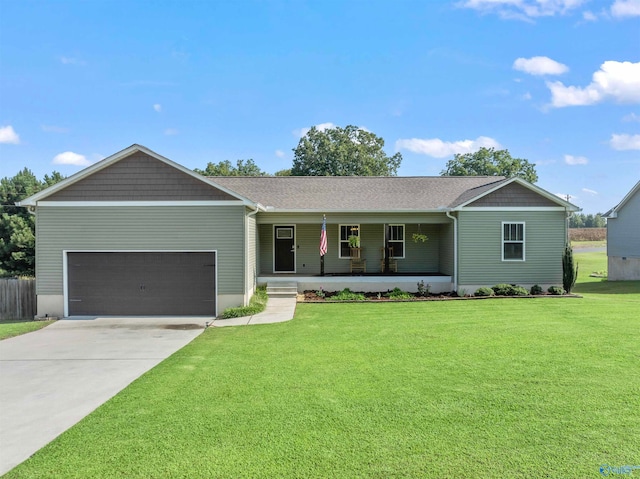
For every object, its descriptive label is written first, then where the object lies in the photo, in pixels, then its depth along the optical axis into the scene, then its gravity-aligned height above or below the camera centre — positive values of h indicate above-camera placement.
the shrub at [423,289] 14.28 -1.62
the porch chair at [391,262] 16.47 -0.77
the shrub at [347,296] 13.59 -1.81
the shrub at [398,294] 13.76 -1.77
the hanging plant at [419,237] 16.16 +0.26
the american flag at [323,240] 14.30 +0.14
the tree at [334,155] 43.16 +9.62
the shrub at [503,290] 13.61 -1.58
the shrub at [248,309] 11.57 -1.91
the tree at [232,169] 44.06 +8.83
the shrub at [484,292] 13.64 -1.65
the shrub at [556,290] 13.52 -1.59
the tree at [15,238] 30.55 +0.53
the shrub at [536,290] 13.82 -1.61
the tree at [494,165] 44.12 +8.75
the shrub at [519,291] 13.50 -1.61
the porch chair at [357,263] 16.31 -0.78
